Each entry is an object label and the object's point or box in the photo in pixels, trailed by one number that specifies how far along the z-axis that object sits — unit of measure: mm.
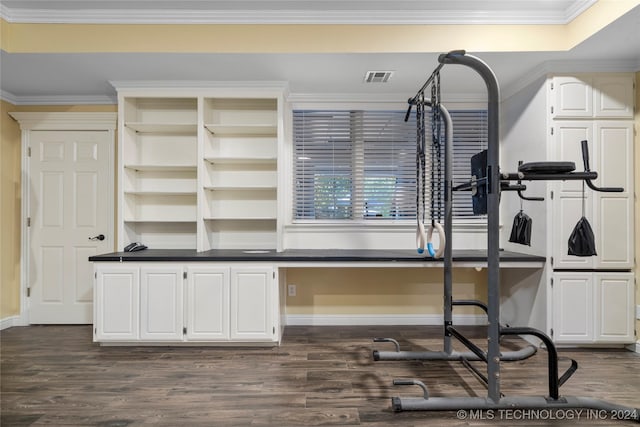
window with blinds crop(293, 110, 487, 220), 3834
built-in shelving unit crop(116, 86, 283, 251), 3689
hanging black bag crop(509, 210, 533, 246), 2764
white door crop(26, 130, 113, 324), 3822
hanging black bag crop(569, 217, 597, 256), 2480
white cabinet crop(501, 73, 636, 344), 2990
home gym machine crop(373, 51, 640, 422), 2061
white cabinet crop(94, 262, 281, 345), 3066
